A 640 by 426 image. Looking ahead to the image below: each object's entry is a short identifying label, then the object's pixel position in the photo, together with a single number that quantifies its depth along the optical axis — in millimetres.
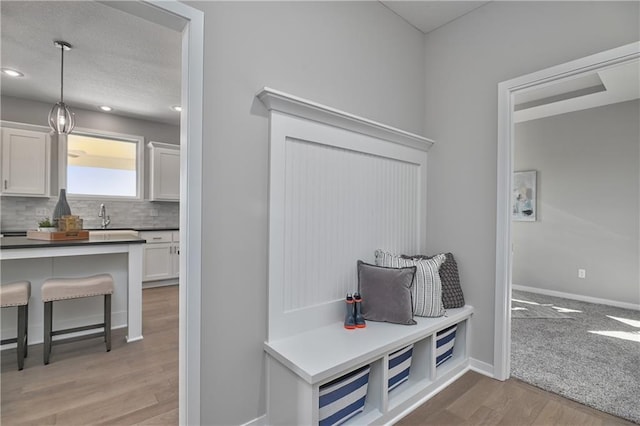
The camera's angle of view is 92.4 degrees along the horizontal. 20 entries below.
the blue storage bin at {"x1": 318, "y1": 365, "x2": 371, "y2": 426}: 1535
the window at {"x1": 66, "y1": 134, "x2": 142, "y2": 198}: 4699
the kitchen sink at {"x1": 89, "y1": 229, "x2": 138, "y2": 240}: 2958
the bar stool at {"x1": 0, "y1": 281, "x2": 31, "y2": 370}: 2252
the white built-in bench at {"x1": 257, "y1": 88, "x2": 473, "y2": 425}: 1593
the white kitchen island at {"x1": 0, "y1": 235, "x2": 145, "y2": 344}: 2594
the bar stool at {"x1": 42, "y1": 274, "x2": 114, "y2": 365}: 2430
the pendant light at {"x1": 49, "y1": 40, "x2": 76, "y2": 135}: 2908
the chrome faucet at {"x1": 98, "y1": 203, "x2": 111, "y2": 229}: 4051
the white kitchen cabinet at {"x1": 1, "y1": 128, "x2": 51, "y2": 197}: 4023
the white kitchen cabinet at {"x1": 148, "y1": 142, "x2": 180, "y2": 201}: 5168
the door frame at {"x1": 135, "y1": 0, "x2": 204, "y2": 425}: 1440
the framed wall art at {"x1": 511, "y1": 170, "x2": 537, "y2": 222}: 4715
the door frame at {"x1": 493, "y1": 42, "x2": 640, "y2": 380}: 2201
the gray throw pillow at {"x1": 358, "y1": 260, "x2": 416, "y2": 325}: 1970
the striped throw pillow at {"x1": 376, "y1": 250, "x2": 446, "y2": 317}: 2127
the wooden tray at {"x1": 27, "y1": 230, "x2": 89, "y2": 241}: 2592
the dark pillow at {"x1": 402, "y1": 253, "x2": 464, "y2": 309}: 2340
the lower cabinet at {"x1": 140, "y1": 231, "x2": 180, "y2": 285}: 4777
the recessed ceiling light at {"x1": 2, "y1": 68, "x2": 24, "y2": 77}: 3398
